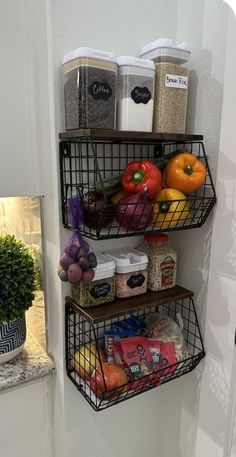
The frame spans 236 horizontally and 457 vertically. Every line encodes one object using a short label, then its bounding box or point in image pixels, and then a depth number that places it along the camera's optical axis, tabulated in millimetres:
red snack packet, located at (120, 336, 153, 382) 1090
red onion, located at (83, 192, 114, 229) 887
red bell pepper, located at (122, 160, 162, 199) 926
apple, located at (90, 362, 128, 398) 1008
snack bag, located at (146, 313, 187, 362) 1160
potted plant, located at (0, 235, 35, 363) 1077
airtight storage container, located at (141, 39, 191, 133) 940
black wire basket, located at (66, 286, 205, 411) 1013
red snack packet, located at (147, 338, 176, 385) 1126
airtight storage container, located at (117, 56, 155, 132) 894
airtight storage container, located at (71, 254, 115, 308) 1006
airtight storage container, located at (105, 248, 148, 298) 1052
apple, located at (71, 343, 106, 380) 1063
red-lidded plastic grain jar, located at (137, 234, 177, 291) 1130
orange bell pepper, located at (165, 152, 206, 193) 974
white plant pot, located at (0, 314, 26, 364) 1113
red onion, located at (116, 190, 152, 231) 889
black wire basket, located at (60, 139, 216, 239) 906
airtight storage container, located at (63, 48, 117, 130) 842
